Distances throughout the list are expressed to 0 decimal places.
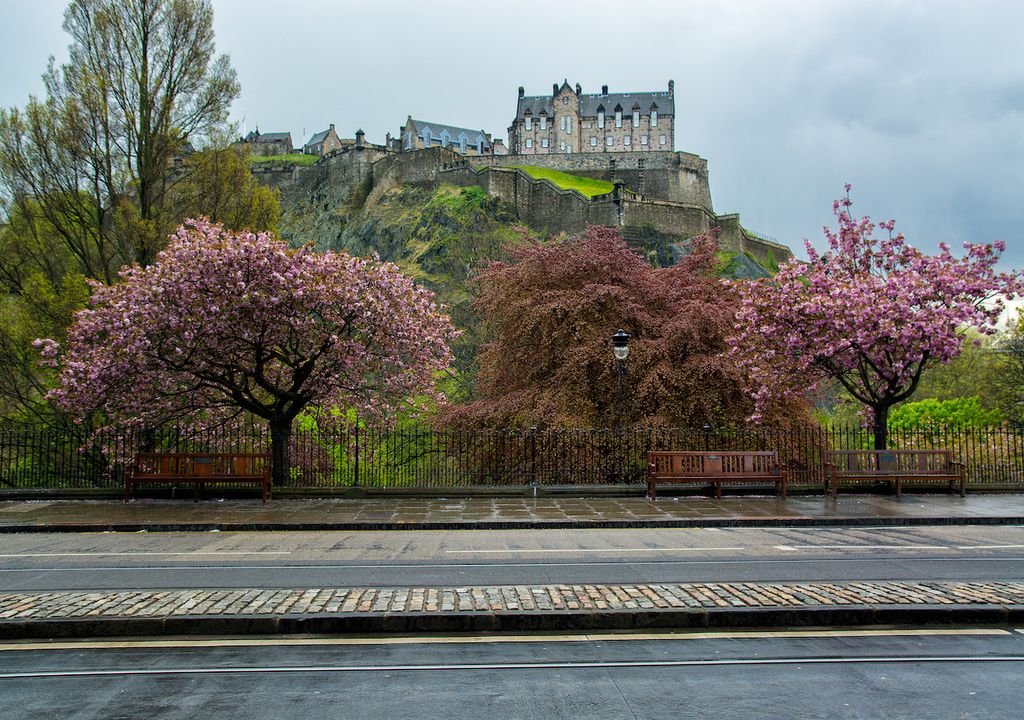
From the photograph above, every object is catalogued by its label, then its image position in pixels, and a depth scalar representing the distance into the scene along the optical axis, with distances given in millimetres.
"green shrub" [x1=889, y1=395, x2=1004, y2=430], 36219
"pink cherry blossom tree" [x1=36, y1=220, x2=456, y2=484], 16266
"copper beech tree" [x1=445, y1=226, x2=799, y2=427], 21453
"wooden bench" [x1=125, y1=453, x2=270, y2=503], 15844
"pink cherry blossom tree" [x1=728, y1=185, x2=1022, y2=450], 16891
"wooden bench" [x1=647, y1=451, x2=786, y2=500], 16516
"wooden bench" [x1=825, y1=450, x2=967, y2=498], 16500
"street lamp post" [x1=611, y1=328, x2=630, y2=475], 17719
